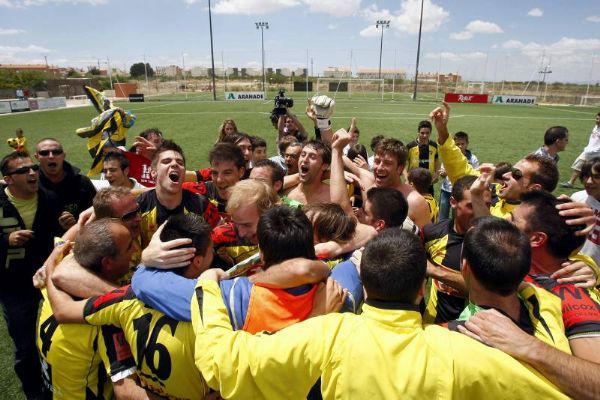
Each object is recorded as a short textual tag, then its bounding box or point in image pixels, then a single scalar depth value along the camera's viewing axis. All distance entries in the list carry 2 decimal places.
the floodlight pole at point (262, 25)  60.07
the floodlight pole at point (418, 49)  47.16
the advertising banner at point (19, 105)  34.16
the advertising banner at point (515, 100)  45.59
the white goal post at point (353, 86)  62.79
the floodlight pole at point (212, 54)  47.20
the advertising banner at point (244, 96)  47.09
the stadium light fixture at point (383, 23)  59.03
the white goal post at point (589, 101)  46.34
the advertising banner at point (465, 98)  46.03
